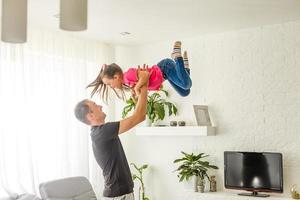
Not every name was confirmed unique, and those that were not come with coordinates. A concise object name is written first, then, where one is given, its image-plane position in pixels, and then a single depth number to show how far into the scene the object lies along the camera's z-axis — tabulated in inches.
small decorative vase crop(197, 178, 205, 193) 197.5
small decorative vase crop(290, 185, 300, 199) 176.1
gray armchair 169.2
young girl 115.4
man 117.3
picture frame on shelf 199.9
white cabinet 182.5
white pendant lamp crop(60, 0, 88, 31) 63.4
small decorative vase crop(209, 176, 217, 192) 198.2
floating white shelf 196.9
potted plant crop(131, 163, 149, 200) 219.1
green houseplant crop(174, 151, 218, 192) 197.8
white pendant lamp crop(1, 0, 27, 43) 64.7
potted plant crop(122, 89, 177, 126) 212.8
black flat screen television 181.2
